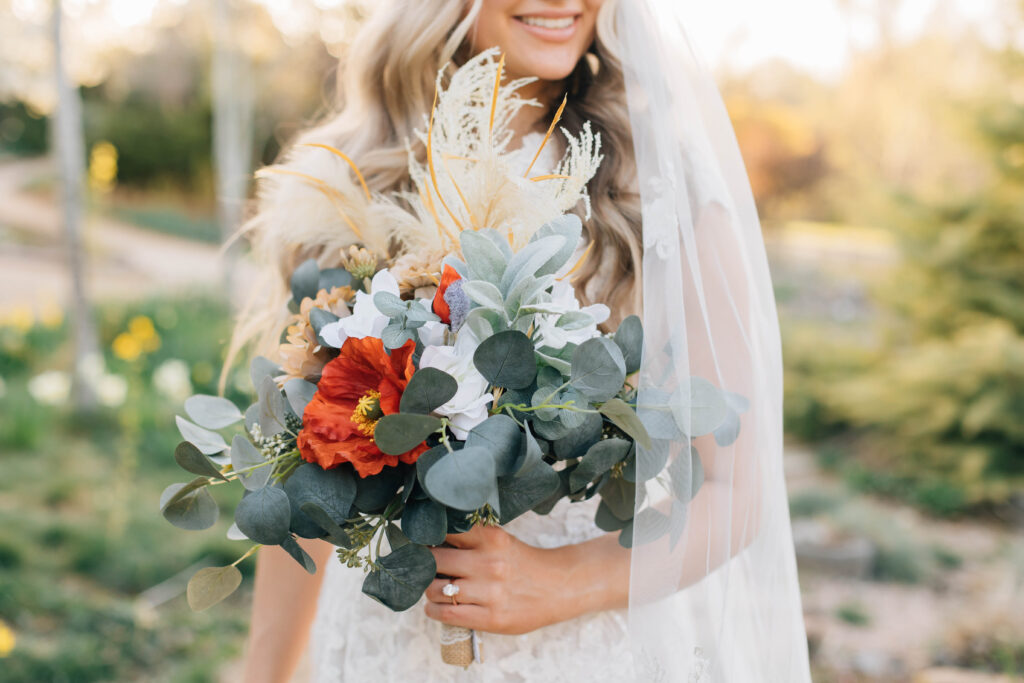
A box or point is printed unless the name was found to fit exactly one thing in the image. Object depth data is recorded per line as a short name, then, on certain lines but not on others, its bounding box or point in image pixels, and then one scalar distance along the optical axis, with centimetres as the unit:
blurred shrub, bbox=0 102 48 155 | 1407
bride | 113
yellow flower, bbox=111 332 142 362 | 412
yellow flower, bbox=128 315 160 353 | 470
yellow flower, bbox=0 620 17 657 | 239
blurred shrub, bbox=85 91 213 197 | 1539
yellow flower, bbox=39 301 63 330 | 657
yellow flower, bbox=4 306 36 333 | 619
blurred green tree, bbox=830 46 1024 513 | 559
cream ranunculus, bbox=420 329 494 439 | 97
